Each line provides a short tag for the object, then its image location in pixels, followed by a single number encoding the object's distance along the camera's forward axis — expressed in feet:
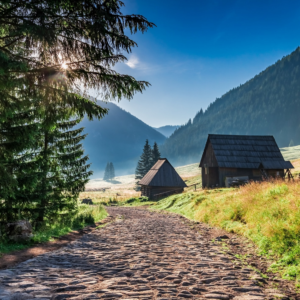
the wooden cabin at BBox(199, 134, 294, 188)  101.86
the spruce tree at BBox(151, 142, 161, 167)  193.41
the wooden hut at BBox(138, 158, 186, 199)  129.15
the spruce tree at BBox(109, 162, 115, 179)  572.59
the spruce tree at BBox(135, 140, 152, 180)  195.11
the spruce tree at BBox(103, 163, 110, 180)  591.54
